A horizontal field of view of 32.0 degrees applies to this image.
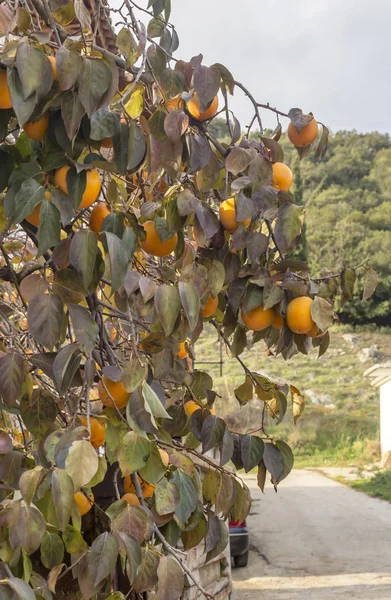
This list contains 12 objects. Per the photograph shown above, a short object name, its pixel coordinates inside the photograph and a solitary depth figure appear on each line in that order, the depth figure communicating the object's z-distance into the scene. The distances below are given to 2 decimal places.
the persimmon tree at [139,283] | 0.90
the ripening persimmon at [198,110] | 1.21
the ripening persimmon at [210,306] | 1.31
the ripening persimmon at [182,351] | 1.61
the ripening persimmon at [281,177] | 1.25
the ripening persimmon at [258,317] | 1.18
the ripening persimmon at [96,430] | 1.13
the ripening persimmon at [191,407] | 1.38
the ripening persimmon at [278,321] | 1.20
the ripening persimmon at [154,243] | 1.18
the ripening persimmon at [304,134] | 1.28
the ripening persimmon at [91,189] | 1.05
